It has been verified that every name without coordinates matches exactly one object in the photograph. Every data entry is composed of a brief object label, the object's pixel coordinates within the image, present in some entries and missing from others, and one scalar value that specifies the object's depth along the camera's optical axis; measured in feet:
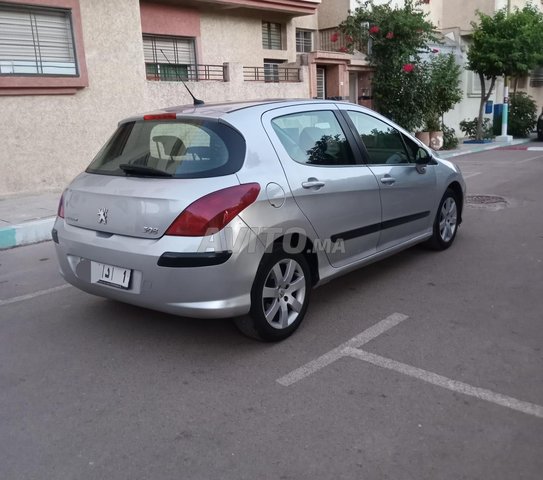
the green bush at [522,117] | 73.36
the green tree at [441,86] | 54.22
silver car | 11.57
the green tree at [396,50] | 52.80
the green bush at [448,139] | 59.93
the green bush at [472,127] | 71.31
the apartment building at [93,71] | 31.68
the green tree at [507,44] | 60.08
